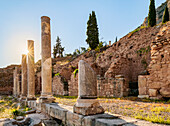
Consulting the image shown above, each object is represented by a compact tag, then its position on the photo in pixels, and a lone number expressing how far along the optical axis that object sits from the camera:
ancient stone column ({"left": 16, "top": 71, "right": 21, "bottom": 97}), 18.54
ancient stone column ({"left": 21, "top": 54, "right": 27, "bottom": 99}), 13.57
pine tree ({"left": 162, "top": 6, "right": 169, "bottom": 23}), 25.16
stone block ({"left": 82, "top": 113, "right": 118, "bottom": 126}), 3.74
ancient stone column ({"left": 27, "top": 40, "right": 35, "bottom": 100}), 10.96
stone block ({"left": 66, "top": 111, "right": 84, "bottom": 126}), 4.18
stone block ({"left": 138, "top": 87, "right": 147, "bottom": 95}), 8.59
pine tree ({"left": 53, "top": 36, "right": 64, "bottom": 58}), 48.72
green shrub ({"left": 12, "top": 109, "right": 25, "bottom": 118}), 7.10
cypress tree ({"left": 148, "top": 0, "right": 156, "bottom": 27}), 23.75
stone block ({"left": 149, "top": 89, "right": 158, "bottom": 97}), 7.88
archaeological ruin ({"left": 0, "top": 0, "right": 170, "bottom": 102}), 7.96
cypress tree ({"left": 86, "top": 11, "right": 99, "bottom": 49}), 32.16
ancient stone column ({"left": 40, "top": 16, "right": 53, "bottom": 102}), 8.38
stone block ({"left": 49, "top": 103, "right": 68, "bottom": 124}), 5.16
